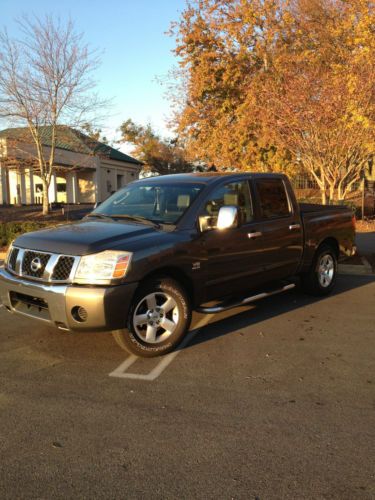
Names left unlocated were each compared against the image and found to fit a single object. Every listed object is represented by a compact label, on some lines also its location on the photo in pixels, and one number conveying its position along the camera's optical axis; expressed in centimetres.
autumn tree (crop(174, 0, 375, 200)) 1014
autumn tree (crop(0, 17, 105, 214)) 1783
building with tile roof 2109
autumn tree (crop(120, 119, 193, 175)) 5712
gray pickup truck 402
